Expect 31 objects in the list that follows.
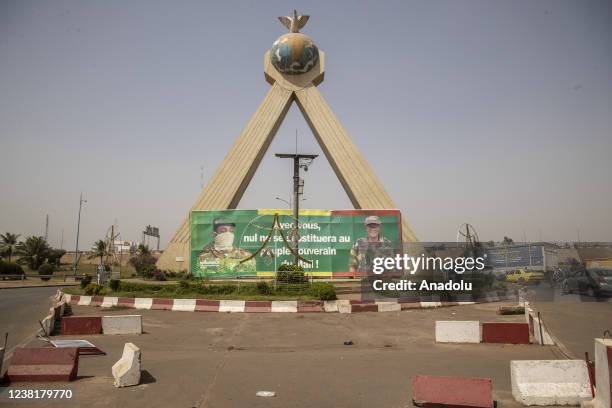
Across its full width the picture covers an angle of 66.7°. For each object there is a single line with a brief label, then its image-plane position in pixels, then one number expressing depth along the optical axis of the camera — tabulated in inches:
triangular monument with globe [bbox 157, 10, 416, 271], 1245.1
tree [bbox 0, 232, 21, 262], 1963.6
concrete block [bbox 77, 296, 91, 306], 728.7
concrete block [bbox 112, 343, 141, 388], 263.9
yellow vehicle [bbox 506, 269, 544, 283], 1159.8
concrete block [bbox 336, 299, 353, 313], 636.1
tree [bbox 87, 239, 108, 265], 1926.7
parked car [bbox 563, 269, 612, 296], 768.9
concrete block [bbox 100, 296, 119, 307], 709.3
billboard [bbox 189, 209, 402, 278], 1102.4
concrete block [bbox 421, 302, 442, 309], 691.4
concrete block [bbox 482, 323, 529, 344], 398.3
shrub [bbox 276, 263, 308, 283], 850.1
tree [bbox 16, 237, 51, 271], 1948.8
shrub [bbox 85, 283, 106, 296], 768.9
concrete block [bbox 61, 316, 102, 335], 442.9
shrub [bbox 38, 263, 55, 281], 1631.4
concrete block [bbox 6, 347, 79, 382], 267.4
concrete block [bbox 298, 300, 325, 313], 649.6
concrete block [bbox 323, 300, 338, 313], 644.7
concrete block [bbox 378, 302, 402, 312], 655.1
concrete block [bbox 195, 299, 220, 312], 658.8
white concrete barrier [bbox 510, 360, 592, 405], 237.8
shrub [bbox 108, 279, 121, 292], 812.6
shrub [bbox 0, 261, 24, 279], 1528.1
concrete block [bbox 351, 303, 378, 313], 641.0
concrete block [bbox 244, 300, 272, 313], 649.6
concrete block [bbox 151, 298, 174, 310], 674.8
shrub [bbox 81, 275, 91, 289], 869.0
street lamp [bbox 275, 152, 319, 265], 911.7
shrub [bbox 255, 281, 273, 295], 768.9
